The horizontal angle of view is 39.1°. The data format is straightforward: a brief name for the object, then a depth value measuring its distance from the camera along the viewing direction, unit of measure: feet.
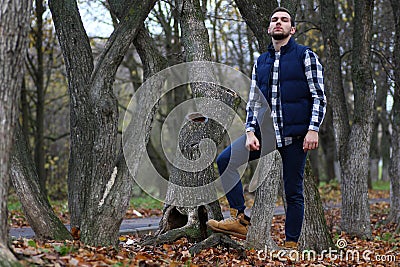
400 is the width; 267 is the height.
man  19.34
